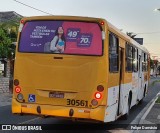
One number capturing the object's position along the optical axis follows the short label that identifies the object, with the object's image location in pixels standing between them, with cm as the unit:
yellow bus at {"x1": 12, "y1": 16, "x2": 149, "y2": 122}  1006
